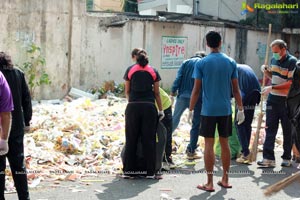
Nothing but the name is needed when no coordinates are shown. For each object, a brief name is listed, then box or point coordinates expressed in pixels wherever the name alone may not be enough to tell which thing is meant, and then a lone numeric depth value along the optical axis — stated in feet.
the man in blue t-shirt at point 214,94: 33.06
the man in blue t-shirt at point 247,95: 42.40
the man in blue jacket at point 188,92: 43.64
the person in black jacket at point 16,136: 27.36
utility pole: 133.61
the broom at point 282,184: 21.67
